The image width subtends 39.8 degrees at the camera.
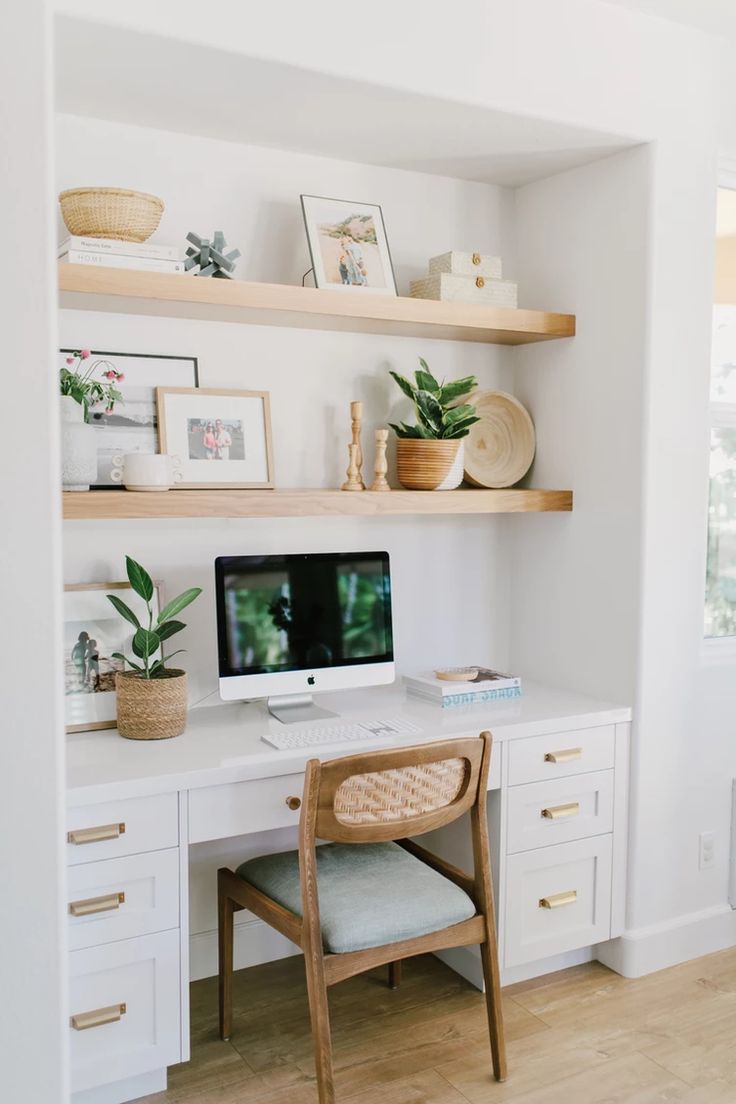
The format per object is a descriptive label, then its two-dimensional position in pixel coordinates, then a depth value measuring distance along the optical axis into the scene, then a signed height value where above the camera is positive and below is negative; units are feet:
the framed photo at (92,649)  8.02 -1.36
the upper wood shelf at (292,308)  7.43 +1.41
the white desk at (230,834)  6.84 -2.69
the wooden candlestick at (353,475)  8.81 +0.06
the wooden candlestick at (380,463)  8.98 +0.17
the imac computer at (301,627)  8.28 -1.22
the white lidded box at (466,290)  9.04 +1.75
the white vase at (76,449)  7.43 +0.22
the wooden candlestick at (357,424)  9.00 +0.52
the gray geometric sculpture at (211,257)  8.04 +1.78
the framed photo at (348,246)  8.59 +2.03
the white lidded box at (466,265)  9.07 +1.97
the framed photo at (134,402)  8.09 +0.64
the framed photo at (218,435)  8.33 +0.39
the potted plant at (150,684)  7.73 -1.55
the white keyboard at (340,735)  7.72 -1.98
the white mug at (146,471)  7.65 +0.07
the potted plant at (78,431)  7.43 +0.36
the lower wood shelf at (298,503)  7.40 -0.18
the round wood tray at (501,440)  9.92 +0.43
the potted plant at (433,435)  9.07 +0.43
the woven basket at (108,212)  7.43 +1.97
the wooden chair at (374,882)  6.70 -2.93
